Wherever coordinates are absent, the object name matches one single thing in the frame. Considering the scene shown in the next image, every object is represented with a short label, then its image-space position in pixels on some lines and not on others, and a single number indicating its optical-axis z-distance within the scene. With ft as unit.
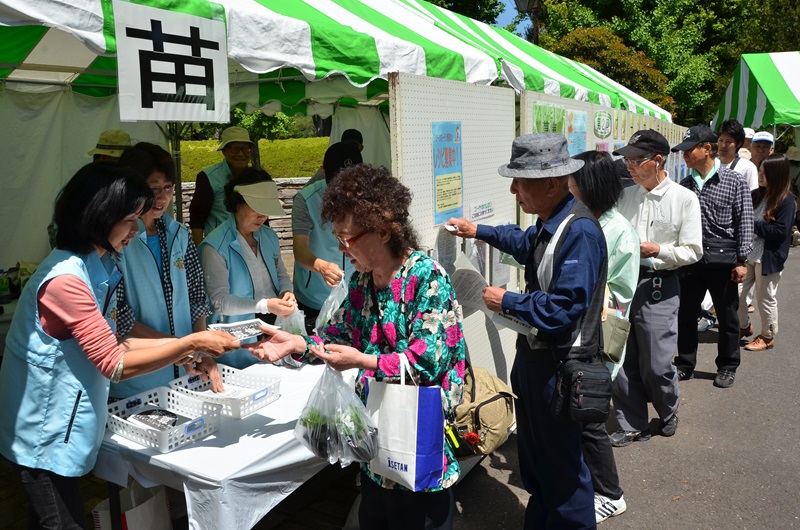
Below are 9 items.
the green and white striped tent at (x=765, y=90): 42.57
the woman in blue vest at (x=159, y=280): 8.78
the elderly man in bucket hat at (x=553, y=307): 8.27
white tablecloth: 7.20
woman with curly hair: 7.04
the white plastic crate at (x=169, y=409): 7.61
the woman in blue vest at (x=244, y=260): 10.65
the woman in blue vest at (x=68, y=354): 6.82
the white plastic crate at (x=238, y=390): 8.62
